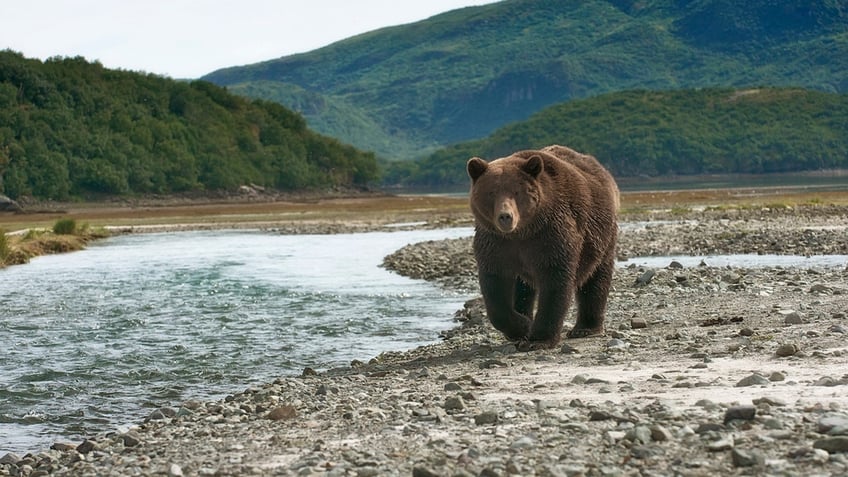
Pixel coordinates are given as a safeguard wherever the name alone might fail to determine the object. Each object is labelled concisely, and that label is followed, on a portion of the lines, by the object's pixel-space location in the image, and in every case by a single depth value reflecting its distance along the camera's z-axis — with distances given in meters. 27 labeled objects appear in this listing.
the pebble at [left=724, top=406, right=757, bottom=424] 13.96
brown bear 21.86
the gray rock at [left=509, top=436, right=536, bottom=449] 13.95
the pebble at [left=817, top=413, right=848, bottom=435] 12.98
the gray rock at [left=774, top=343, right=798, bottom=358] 19.52
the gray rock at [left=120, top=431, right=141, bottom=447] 17.02
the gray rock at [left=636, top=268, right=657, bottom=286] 37.34
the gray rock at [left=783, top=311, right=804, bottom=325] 24.19
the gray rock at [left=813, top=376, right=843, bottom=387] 16.13
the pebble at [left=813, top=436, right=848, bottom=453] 12.49
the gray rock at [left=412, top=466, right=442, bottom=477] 12.95
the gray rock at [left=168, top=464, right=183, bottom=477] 14.29
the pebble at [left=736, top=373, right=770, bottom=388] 16.70
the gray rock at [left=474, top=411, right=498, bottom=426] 15.60
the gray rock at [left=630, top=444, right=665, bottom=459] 13.08
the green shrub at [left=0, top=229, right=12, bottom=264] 68.75
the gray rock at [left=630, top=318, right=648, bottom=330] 26.27
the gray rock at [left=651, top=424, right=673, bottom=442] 13.53
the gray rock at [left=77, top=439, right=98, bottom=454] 17.22
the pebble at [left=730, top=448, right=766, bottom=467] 12.37
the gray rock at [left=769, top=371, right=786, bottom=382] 16.83
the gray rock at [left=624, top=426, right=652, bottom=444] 13.58
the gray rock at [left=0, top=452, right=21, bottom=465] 17.48
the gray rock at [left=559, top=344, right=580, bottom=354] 22.55
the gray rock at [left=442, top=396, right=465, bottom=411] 16.77
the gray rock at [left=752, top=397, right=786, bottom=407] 14.71
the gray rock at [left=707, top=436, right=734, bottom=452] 13.04
